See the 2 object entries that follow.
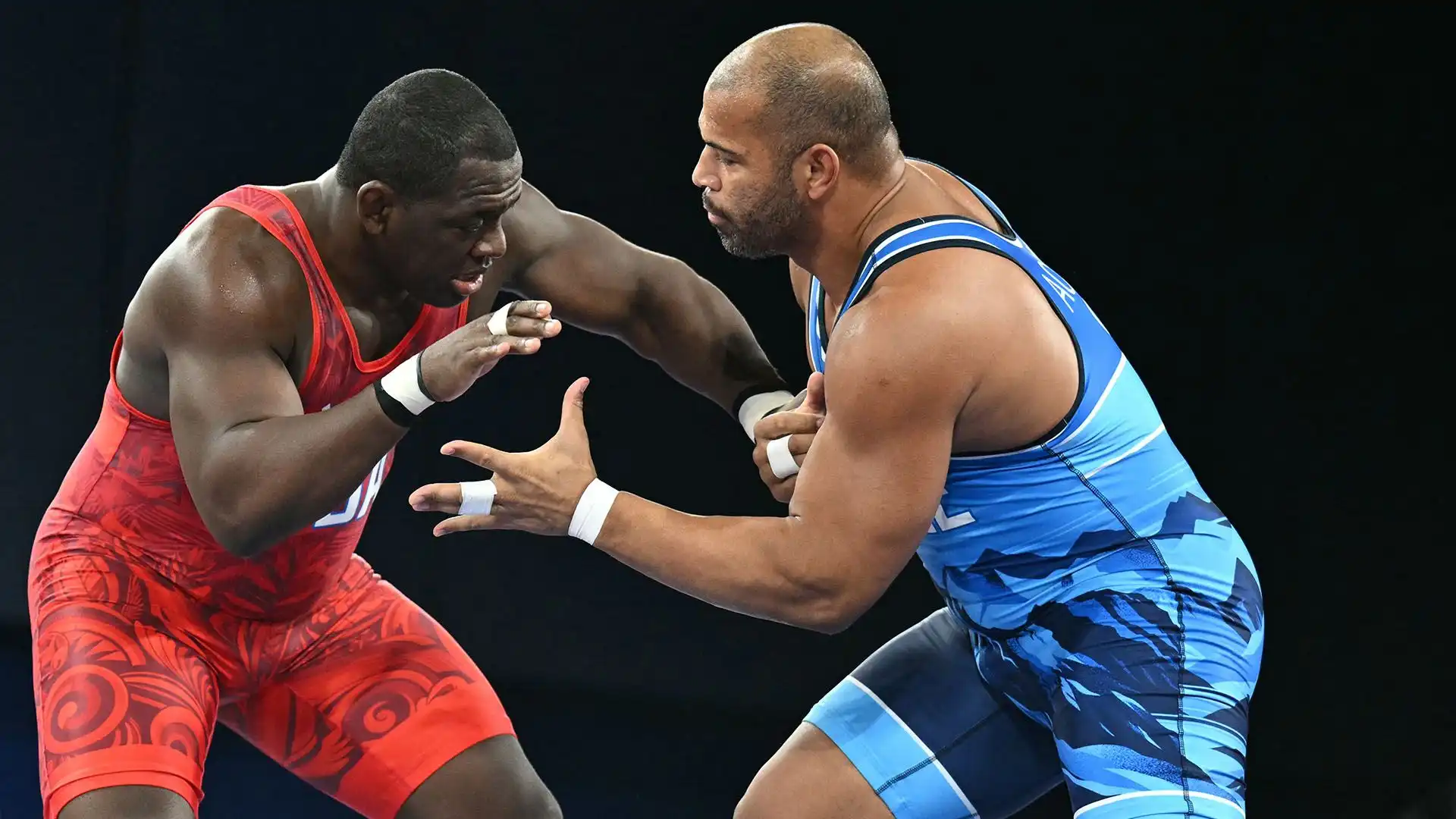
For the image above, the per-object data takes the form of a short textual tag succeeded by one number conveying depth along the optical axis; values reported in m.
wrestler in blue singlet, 5.10
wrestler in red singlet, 5.41
